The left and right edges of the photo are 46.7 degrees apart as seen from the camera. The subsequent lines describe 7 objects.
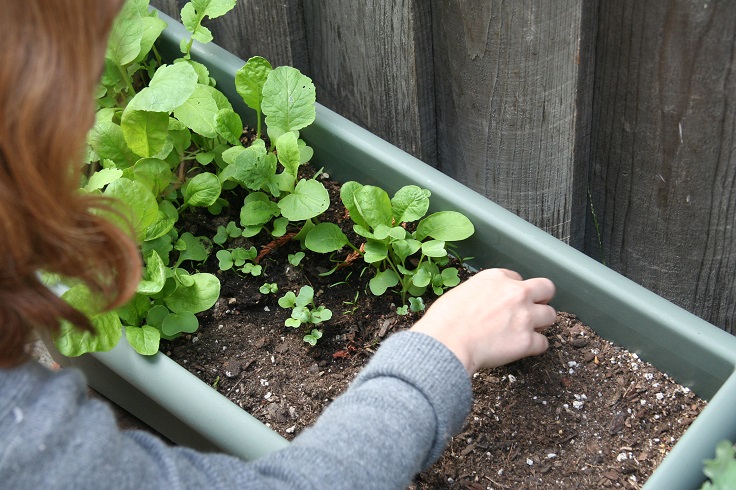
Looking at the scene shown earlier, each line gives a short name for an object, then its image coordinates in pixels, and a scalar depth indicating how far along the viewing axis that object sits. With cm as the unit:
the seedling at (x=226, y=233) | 149
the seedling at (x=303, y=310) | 133
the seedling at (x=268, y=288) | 140
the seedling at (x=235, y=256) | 144
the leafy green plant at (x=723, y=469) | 87
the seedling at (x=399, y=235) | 132
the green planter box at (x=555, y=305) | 107
